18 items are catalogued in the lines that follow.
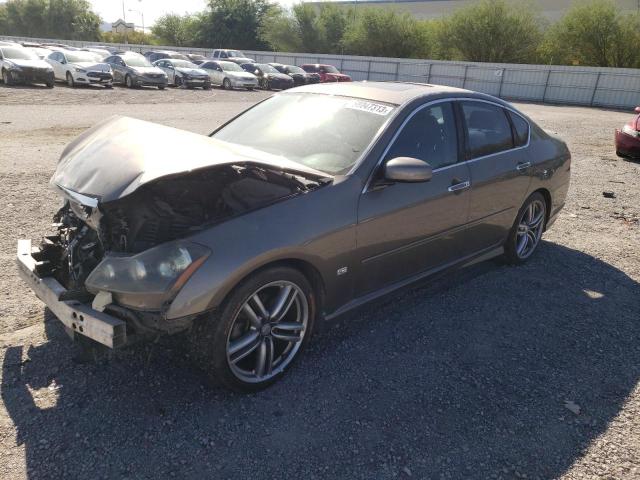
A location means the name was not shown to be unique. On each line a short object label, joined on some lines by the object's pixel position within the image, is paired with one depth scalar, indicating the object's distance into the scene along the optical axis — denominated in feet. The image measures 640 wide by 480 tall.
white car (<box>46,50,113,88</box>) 68.18
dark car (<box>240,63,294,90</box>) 91.09
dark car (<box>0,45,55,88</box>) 62.49
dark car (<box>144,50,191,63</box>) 98.45
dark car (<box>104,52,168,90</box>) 74.02
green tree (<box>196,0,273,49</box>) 200.54
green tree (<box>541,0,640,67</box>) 122.83
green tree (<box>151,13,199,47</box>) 230.03
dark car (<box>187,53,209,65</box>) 98.17
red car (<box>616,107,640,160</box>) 35.58
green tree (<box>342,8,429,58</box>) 161.38
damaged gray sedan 8.47
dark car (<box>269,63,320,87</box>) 94.52
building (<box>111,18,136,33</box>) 222.52
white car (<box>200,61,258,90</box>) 86.69
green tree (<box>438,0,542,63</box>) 137.49
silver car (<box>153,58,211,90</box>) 82.69
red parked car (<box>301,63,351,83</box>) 94.80
